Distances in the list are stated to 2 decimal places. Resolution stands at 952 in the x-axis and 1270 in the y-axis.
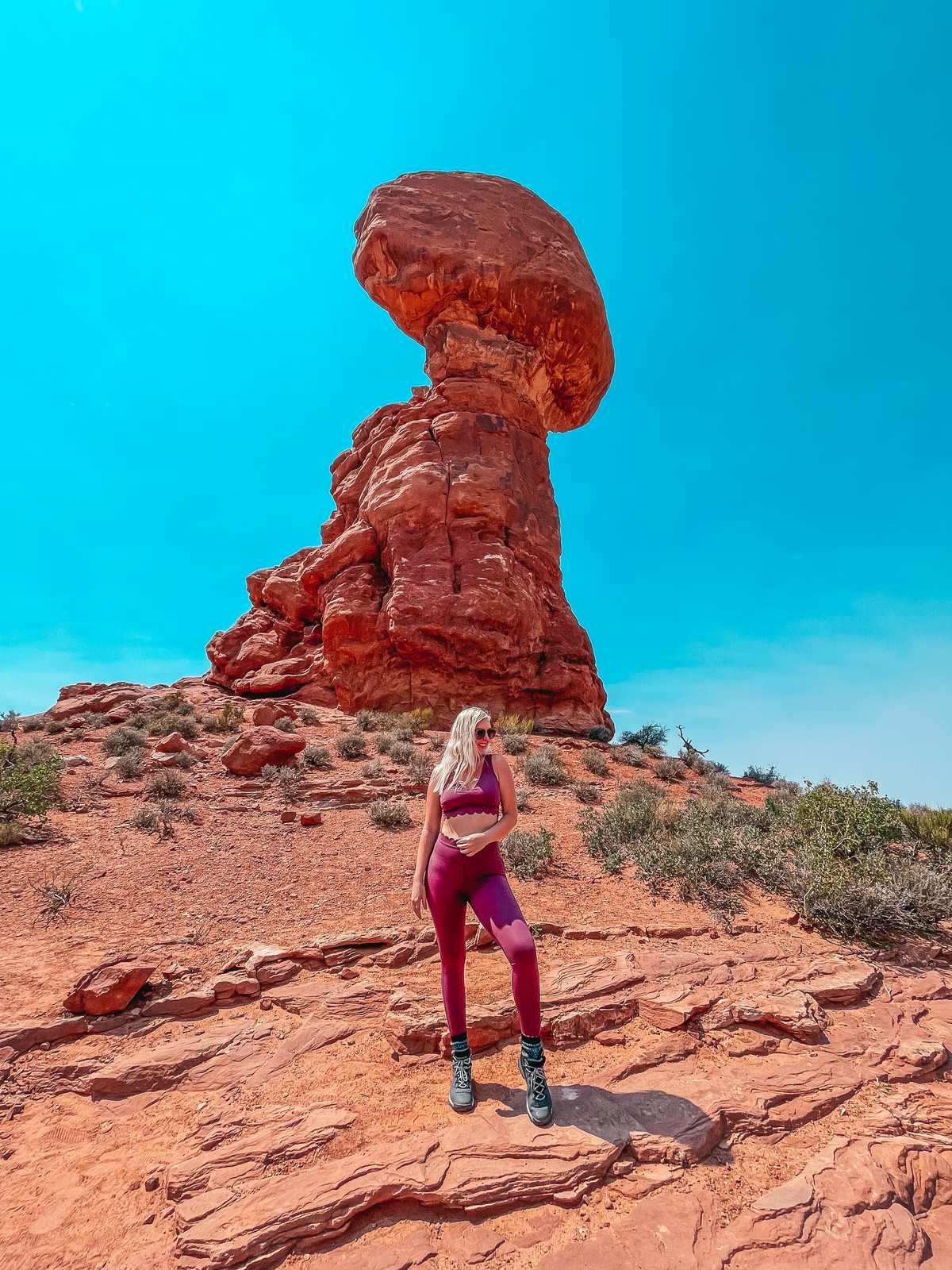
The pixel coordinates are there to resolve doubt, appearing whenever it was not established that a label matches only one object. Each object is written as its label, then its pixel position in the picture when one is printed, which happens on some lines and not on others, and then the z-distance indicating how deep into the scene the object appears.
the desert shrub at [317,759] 10.86
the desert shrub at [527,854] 6.50
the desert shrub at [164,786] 8.96
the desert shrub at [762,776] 16.41
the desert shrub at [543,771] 10.97
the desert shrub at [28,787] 7.58
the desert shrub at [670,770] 14.18
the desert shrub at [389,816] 8.21
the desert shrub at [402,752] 11.40
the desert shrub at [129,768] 9.73
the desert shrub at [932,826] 7.46
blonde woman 2.90
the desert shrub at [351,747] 11.89
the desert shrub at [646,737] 18.14
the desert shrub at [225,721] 14.12
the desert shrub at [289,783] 9.21
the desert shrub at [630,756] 14.61
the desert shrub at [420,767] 10.16
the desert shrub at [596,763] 12.76
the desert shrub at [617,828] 7.06
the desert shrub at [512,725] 15.40
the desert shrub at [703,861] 5.83
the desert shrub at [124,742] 11.75
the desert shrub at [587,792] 10.01
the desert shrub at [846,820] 6.27
